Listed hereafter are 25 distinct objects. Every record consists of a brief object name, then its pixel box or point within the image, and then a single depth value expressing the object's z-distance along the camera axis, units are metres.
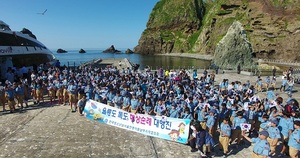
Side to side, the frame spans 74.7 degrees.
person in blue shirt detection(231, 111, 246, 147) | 8.89
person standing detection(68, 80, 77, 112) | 13.56
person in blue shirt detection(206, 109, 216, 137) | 9.22
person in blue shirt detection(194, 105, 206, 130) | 9.68
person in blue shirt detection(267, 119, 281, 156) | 7.94
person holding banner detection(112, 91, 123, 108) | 12.30
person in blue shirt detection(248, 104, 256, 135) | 9.99
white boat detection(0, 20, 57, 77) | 18.79
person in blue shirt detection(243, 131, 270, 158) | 6.62
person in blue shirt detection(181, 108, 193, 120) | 9.45
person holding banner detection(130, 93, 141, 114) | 11.39
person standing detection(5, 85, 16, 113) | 12.94
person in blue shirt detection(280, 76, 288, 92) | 19.96
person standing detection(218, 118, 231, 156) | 8.36
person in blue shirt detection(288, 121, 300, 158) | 7.38
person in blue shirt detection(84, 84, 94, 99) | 13.49
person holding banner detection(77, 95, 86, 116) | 12.59
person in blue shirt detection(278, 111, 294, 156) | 8.41
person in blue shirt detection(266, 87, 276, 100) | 14.51
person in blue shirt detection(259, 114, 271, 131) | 8.34
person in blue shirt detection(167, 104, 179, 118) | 9.98
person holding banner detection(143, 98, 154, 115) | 10.96
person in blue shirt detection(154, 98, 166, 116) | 10.49
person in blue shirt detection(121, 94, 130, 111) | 12.06
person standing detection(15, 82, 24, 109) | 13.52
